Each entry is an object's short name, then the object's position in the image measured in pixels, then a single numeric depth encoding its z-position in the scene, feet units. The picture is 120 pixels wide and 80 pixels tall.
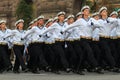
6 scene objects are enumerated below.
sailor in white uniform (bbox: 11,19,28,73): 51.85
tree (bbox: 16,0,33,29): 91.35
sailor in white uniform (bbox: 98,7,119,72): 48.01
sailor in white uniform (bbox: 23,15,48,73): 51.01
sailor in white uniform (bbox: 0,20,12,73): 52.85
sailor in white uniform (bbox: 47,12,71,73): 49.11
